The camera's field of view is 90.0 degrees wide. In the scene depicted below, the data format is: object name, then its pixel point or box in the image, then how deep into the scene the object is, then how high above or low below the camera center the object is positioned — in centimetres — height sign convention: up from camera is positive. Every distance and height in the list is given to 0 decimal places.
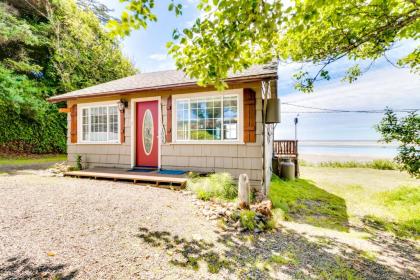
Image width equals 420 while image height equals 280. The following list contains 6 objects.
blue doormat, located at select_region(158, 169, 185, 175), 666 -101
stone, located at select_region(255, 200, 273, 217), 442 -146
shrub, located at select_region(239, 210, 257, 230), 394 -152
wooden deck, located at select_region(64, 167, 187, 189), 585 -108
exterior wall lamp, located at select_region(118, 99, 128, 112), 762 +135
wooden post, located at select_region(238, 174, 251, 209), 451 -115
